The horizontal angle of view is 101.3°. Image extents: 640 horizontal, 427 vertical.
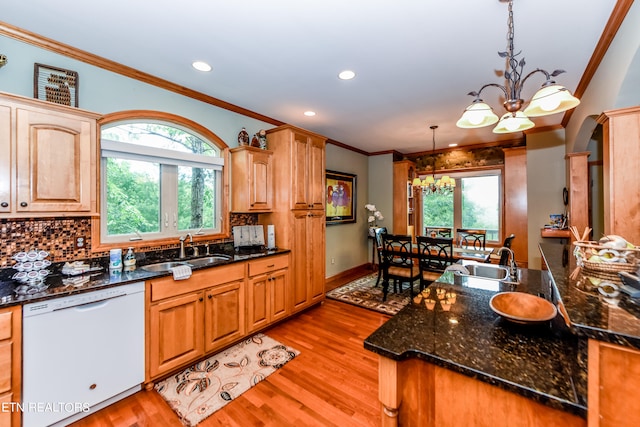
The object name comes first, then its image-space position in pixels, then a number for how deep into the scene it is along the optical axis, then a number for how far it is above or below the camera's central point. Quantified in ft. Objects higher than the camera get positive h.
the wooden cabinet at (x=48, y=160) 5.74 +1.35
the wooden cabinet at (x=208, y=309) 7.02 -3.00
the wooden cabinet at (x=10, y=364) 4.89 -2.79
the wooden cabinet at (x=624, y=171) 6.05 +0.97
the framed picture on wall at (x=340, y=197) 16.42 +1.13
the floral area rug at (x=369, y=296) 12.24 -4.28
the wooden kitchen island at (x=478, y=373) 2.76 -1.81
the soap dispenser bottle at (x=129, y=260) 7.57 -1.28
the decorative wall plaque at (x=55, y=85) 6.58 +3.40
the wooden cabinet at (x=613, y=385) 2.21 -1.51
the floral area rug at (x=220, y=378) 6.37 -4.57
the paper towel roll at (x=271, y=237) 11.10 -0.96
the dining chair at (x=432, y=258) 11.72 -2.06
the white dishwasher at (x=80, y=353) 5.26 -3.04
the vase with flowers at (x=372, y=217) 19.22 -0.24
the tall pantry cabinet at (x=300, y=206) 11.09 +0.37
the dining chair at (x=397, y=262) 12.46 -2.39
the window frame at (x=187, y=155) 7.47 +1.51
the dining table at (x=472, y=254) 11.80 -1.94
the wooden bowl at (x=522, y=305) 4.12 -1.54
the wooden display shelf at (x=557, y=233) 12.42 -0.98
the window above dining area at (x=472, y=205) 17.15 +0.58
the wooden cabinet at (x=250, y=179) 10.43 +1.45
